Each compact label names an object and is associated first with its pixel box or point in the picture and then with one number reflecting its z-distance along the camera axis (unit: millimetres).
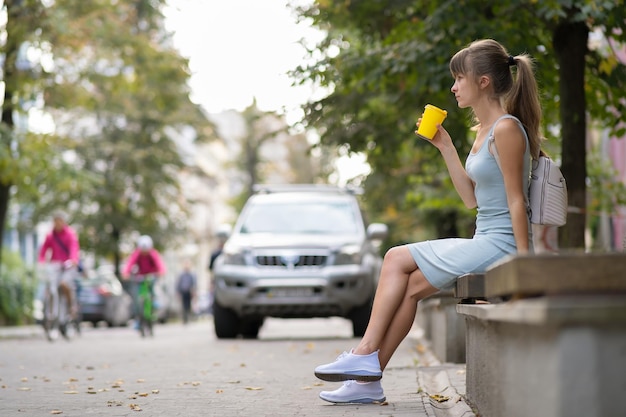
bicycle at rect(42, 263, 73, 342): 18969
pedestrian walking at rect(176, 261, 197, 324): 35938
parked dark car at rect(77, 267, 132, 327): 31594
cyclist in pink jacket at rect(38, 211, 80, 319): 19078
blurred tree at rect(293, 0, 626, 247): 12680
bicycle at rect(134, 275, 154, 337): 21141
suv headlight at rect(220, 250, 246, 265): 16141
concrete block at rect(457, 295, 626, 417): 3553
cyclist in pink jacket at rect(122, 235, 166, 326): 21719
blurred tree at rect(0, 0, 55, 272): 20891
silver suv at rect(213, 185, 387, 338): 15812
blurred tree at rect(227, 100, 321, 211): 65375
